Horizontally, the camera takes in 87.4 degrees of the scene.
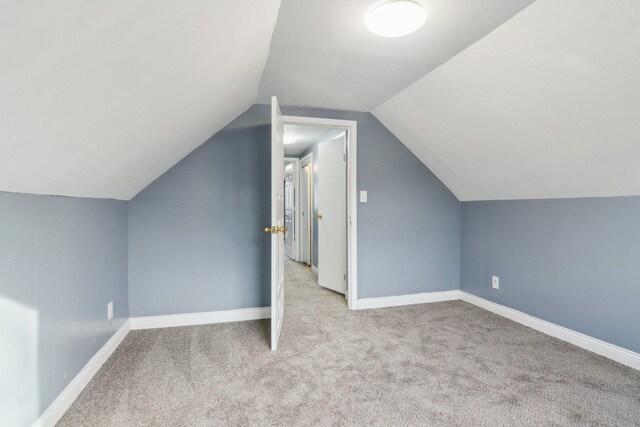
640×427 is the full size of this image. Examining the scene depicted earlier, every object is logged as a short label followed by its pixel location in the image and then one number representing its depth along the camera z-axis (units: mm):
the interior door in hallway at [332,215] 3965
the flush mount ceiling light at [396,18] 1685
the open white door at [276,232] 2447
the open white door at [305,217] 6020
